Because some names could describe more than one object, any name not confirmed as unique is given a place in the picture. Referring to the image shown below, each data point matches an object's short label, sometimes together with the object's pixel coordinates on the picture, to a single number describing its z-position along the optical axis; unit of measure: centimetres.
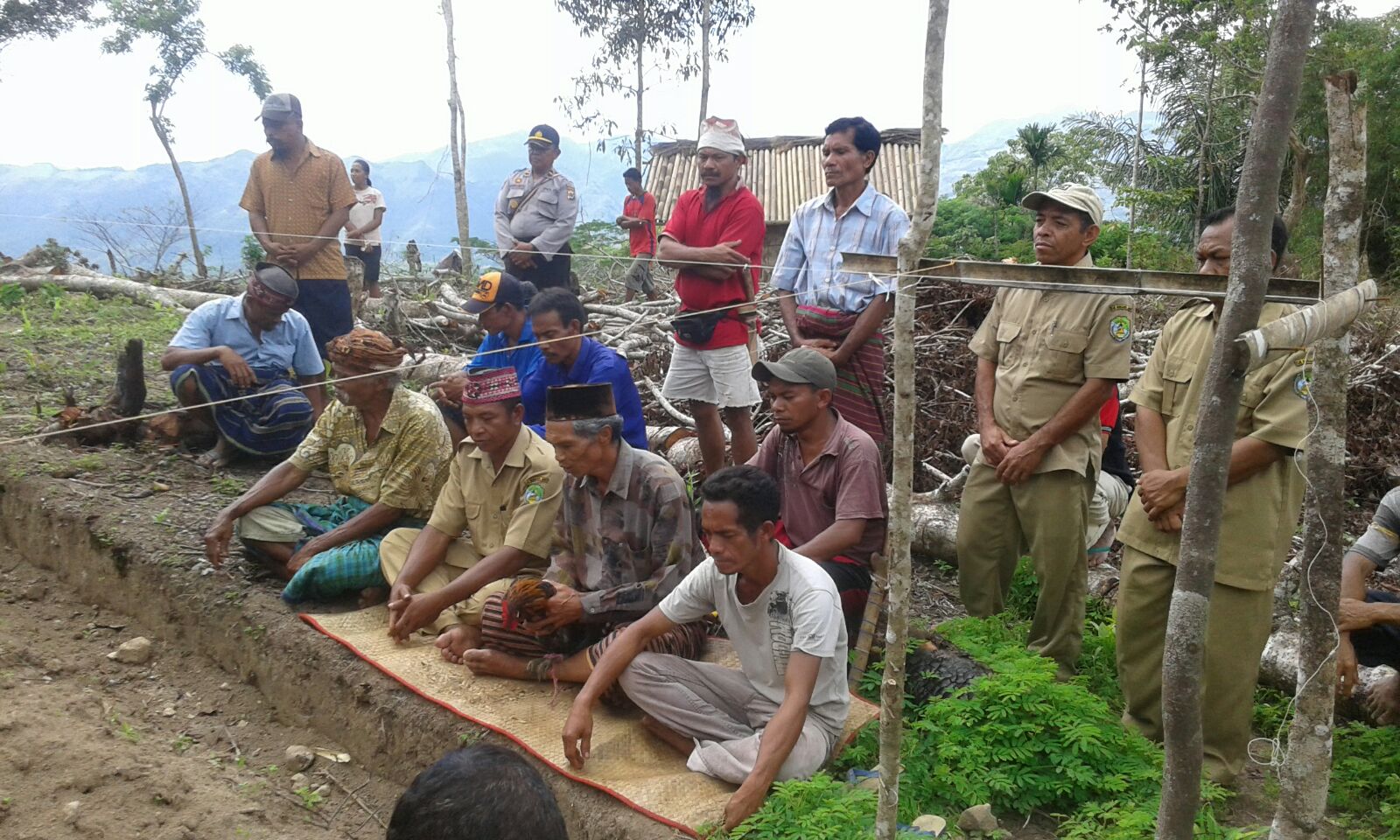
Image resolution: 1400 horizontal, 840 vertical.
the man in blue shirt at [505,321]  532
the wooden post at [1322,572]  220
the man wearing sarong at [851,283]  468
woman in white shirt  1051
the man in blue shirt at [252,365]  583
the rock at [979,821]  301
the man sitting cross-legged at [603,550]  390
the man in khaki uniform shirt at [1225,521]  317
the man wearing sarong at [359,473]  470
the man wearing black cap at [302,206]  641
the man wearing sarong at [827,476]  390
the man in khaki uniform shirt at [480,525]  421
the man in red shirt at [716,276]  509
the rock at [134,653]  466
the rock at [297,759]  402
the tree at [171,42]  1700
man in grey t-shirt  315
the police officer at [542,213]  688
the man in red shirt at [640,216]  1153
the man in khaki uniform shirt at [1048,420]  378
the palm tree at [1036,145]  1794
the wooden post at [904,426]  233
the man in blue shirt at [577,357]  482
